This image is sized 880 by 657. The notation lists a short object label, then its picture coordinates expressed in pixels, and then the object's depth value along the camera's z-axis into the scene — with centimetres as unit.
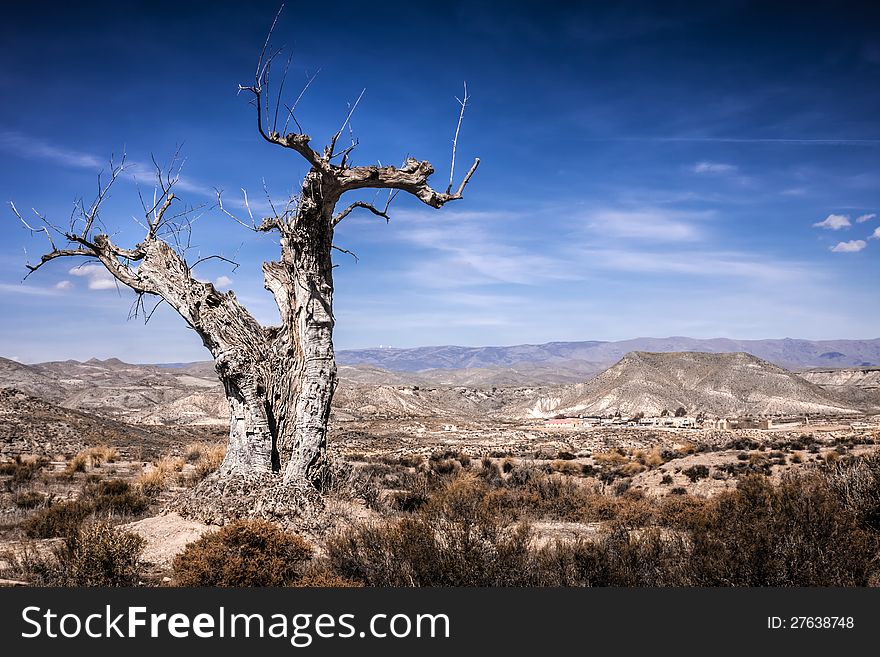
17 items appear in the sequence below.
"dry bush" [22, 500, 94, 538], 901
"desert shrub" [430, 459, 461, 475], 1984
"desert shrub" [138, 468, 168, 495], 1342
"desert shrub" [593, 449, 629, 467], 2346
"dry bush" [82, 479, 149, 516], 1080
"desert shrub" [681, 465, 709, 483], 1733
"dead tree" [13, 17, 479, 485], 945
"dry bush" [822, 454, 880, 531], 784
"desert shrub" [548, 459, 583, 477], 2011
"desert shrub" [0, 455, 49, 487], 1547
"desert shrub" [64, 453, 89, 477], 1727
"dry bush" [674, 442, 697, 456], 2443
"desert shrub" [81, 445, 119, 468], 2050
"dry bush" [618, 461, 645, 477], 1951
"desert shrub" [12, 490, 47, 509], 1173
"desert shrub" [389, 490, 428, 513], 1070
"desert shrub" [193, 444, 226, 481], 1364
